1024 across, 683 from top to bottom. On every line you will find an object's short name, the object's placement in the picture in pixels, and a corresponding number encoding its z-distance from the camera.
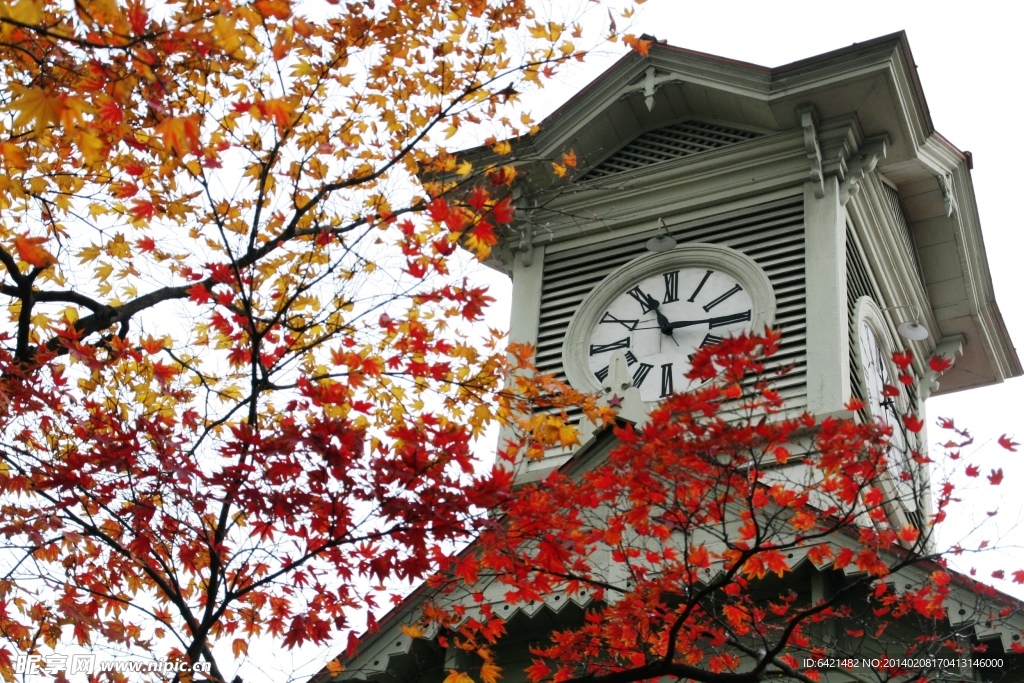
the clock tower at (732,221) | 16.34
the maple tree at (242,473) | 9.34
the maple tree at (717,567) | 9.85
